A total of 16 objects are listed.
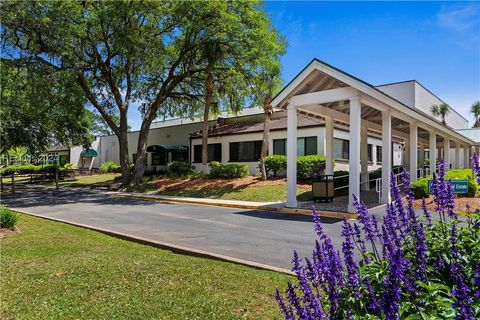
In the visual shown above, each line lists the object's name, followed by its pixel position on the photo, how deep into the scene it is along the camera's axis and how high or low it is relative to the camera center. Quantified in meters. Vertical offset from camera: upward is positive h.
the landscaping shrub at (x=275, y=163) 21.89 -0.23
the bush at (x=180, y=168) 26.61 -0.63
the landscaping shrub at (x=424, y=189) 12.51 -1.06
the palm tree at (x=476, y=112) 53.28 +6.94
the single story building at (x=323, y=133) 12.76 +1.72
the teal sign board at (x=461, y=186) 11.86 -0.92
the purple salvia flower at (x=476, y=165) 2.93 -0.06
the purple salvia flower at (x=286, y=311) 2.36 -1.00
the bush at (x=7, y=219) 8.21 -1.33
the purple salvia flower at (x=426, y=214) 2.99 -0.47
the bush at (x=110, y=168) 38.89 -0.86
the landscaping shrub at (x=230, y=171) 22.86 -0.74
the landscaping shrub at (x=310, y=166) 20.56 -0.40
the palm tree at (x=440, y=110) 40.81 +5.45
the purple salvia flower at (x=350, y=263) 2.35 -0.72
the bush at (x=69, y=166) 45.09 -0.72
